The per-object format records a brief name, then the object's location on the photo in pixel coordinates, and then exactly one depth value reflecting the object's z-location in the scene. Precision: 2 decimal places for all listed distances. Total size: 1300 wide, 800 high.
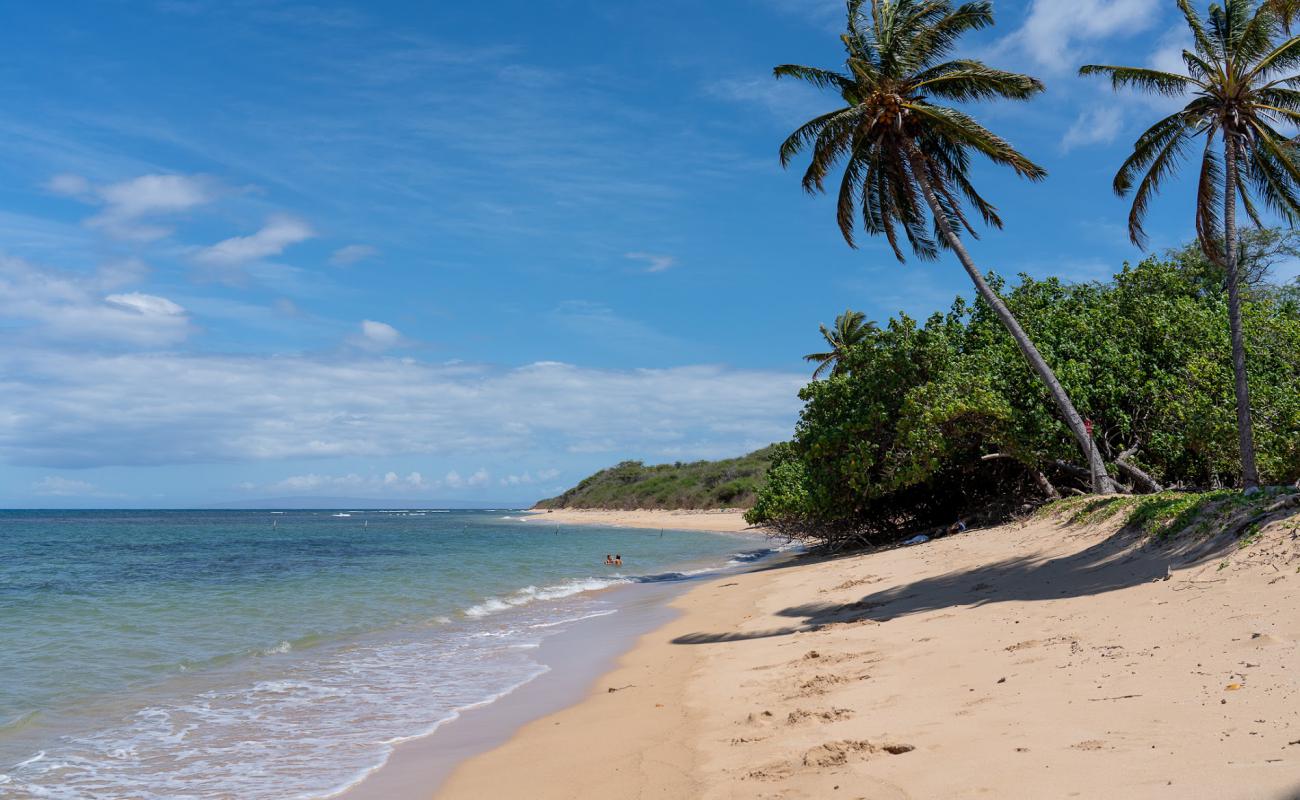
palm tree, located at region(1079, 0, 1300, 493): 13.12
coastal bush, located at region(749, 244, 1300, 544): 17.58
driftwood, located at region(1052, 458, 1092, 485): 18.48
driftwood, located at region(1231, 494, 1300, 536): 8.80
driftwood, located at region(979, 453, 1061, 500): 19.19
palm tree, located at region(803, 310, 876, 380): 49.39
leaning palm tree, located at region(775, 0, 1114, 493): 17.05
